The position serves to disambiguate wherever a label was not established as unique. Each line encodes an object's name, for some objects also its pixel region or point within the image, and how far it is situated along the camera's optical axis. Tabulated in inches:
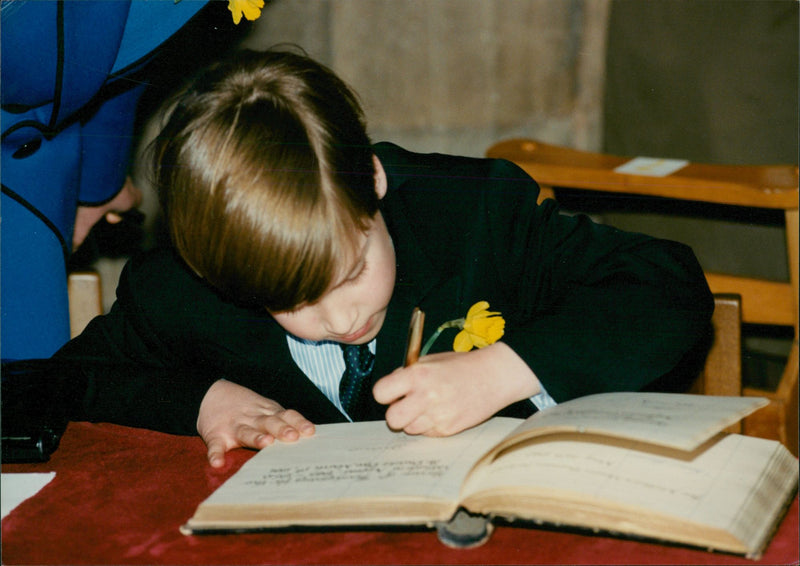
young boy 57.9
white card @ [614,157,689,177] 88.6
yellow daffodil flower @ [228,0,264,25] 66.6
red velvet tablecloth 52.4
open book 51.3
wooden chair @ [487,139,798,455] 75.0
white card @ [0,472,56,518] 56.0
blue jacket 66.4
